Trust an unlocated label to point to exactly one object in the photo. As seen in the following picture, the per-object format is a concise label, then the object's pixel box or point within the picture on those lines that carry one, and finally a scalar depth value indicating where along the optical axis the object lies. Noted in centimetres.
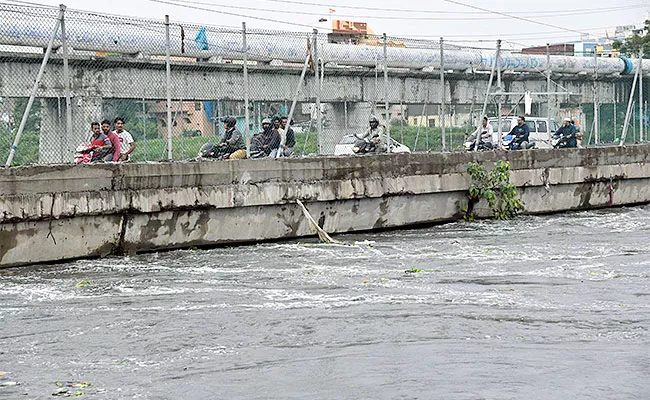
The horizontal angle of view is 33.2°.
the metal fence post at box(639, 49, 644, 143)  2864
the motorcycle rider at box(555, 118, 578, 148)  2825
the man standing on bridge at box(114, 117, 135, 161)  1978
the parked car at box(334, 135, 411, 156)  2605
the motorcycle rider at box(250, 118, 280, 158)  2128
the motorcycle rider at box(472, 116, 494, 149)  2819
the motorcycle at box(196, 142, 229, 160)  2066
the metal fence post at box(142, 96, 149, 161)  2060
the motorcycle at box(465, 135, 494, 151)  2809
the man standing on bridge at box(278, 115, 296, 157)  2177
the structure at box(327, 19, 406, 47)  10125
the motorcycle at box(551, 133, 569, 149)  2841
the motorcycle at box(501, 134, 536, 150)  2889
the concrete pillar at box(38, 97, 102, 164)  1812
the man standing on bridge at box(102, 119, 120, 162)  1888
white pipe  2684
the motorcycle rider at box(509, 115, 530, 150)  2864
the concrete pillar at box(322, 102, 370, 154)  2703
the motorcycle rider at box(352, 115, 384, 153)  2314
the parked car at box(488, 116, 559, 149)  3878
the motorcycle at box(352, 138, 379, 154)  2319
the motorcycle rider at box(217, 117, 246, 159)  2062
